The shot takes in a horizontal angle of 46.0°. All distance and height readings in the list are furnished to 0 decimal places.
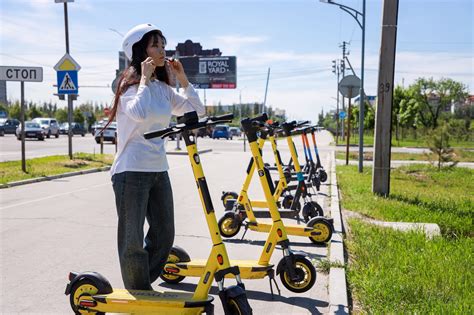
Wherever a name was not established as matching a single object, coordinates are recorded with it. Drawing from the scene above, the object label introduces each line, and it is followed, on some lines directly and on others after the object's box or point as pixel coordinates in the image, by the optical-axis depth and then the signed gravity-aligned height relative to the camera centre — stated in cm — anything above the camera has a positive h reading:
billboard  6094 +479
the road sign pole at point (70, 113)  1894 -3
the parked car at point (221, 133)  5943 -189
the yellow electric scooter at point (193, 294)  358 -120
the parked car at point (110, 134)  3799 -143
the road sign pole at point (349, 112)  1608 +17
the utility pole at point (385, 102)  1051 +31
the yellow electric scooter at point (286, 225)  665 -131
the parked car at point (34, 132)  4119 -152
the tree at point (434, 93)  7369 +354
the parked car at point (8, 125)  4700 -119
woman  374 -23
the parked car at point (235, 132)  7484 -222
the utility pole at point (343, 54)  6170 +701
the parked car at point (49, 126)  4782 -123
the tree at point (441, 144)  1723 -77
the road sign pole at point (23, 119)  1463 -21
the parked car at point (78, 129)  5598 -172
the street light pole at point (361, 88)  1726 +91
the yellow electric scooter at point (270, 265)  471 -129
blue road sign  1681 +94
